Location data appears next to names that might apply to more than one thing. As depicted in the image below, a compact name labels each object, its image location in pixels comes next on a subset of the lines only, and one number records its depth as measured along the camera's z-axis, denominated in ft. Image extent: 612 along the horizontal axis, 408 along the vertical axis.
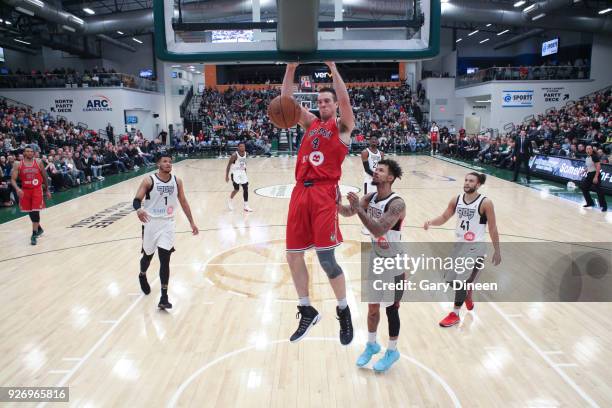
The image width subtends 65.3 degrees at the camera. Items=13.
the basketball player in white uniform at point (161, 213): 18.52
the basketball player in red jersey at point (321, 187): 11.23
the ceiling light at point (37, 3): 63.44
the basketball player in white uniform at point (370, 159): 28.02
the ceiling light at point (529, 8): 73.17
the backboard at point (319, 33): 12.53
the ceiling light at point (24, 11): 64.68
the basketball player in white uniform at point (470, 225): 16.31
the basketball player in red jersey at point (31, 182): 28.43
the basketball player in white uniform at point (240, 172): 36.09
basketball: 11.10
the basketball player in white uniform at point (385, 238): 12.94
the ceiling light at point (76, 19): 75.75
